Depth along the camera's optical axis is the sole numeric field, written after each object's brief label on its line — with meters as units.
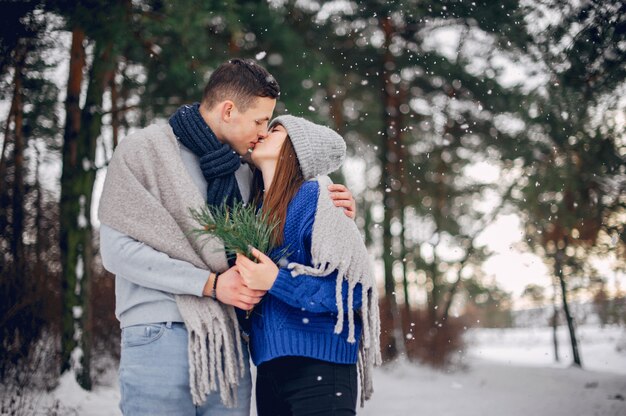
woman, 1.99
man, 1.93
